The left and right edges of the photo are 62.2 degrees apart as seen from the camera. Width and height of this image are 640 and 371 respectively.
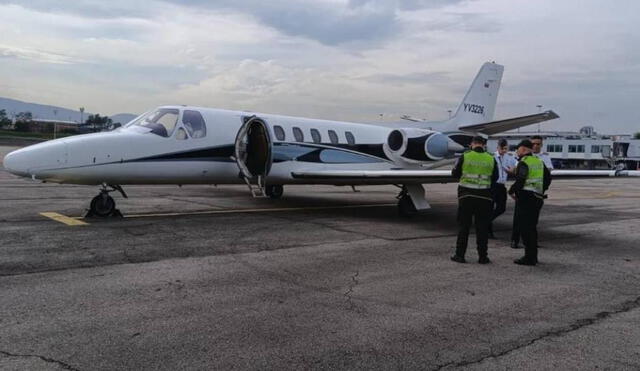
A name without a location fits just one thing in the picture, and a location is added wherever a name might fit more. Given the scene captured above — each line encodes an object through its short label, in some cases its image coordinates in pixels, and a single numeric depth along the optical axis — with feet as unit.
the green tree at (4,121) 397.19
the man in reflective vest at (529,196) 25.89
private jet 33.88
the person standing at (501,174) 33.47
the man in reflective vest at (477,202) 25.84
